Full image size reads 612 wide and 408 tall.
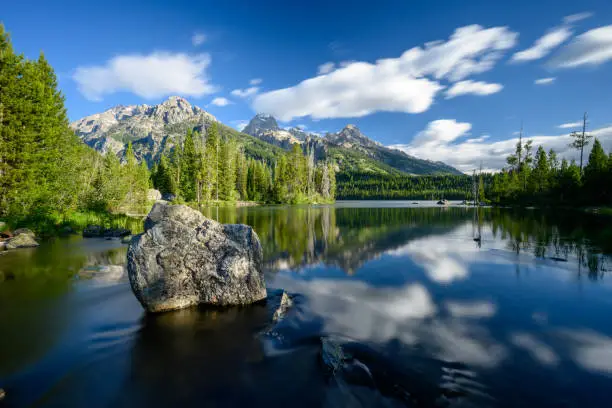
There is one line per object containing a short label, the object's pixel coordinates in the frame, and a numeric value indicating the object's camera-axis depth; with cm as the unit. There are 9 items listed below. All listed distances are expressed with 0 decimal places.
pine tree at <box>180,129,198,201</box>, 8439
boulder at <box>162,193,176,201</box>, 9068
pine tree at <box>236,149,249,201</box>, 10869
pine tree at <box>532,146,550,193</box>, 7494
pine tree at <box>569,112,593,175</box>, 6975
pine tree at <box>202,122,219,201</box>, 8294
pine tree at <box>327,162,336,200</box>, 13088
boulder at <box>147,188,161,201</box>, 7594
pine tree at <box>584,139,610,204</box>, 5372
